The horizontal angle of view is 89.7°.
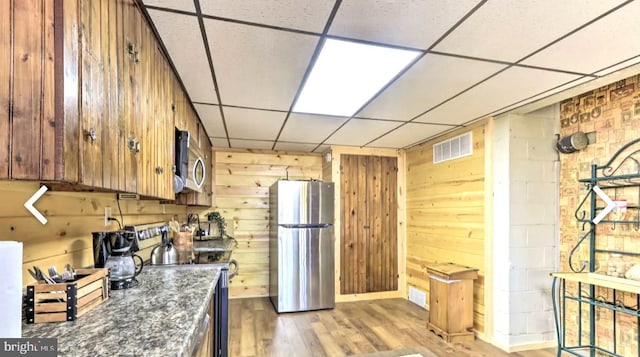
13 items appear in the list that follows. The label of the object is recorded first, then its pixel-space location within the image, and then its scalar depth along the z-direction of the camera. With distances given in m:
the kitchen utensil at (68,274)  1.20
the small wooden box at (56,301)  1.07
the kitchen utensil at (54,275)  1.16
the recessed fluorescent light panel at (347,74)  1.78
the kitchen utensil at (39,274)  1.12
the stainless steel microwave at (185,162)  2.17
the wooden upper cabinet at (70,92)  0.79
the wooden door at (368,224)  4.56
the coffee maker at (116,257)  1.51
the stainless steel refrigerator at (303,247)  4.04
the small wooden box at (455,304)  3.10
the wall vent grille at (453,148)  3.46
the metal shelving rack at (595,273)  2.30
